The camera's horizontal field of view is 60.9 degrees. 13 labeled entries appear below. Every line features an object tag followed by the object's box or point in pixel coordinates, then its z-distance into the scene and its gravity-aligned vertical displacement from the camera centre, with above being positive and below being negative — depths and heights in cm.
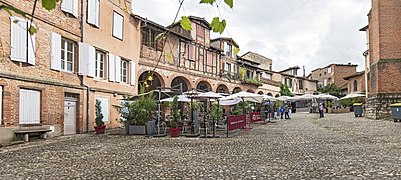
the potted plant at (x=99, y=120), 1633 -99
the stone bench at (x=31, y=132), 1272 -127
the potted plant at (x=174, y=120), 1465 -92
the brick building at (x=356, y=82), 4559 +245
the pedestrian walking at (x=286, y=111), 3046 -102
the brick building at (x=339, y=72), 6500 +532
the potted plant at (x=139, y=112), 1597 -59
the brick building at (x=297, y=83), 5627 +293
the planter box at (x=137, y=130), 1584 -141
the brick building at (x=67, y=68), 1261 +145
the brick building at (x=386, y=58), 2209 +271
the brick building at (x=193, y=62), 2350 +327
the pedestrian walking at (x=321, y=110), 2964 -91
